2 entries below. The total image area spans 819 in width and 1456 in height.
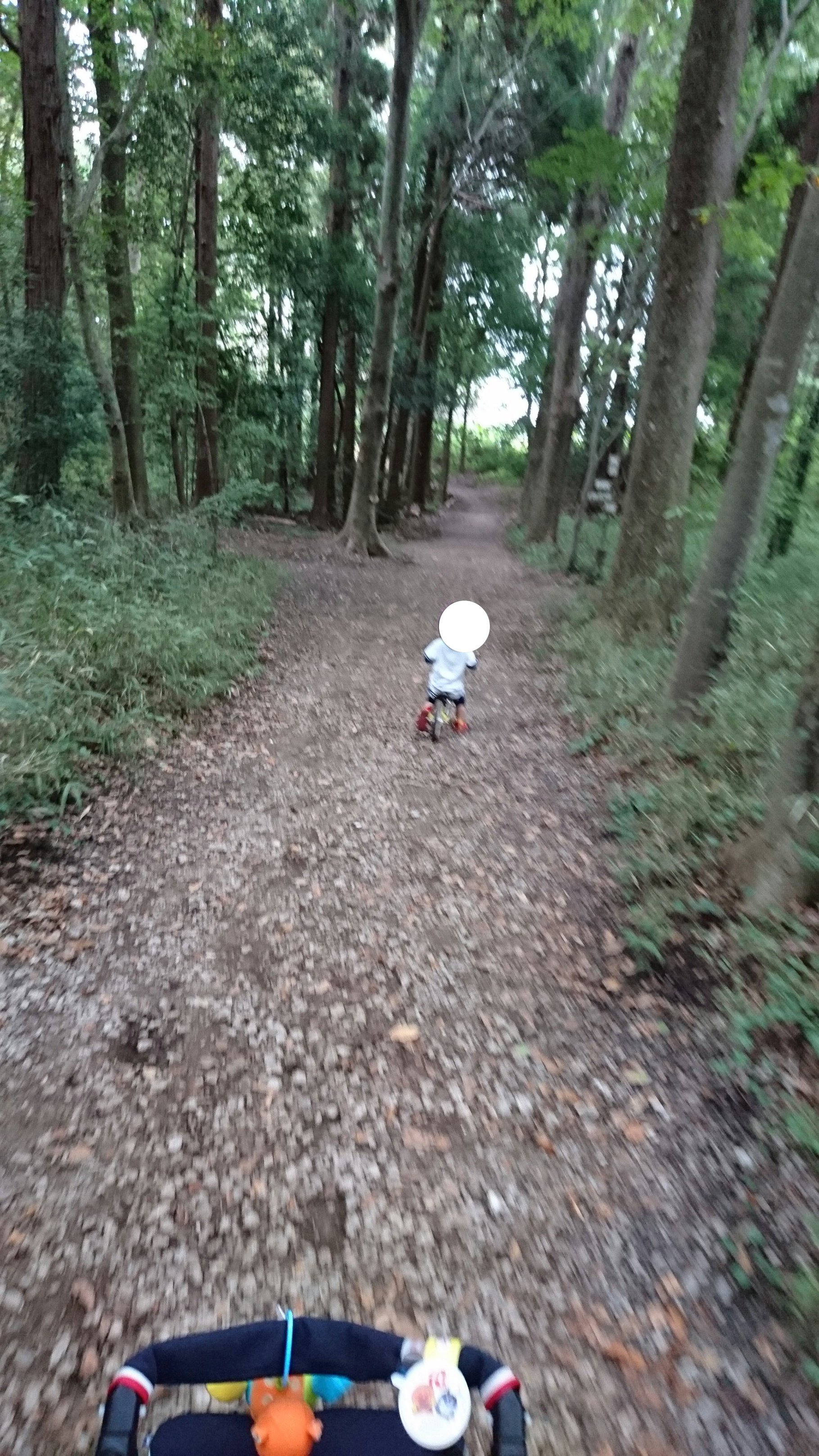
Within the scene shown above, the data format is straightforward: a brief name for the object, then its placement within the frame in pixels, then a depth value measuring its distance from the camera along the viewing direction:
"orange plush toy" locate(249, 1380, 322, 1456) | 1.86
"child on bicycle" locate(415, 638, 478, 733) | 7.27
